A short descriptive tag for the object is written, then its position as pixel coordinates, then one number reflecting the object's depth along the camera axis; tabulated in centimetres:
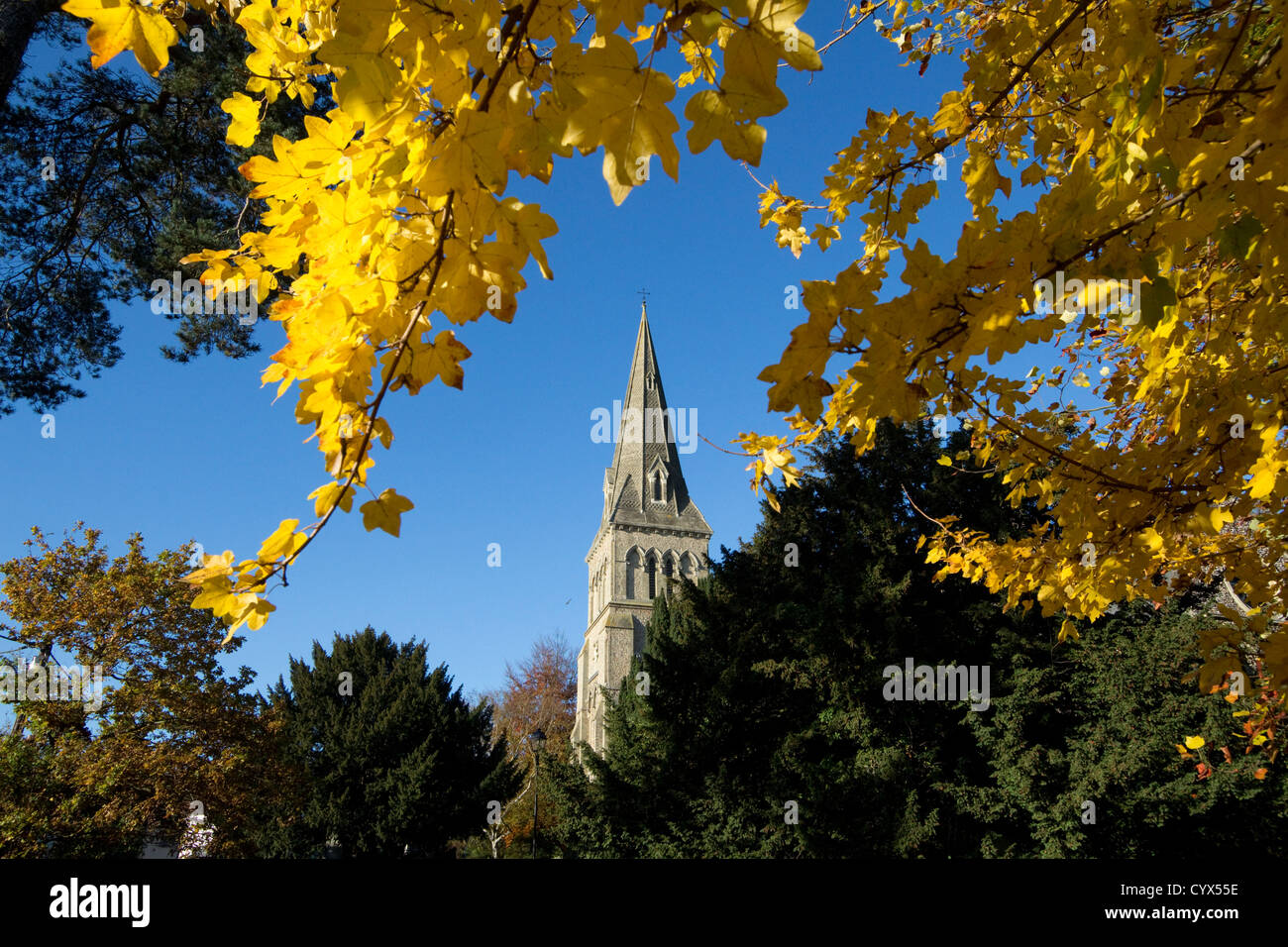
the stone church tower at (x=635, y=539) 3622
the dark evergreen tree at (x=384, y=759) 2131
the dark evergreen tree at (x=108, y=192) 711
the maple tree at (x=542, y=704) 3938
